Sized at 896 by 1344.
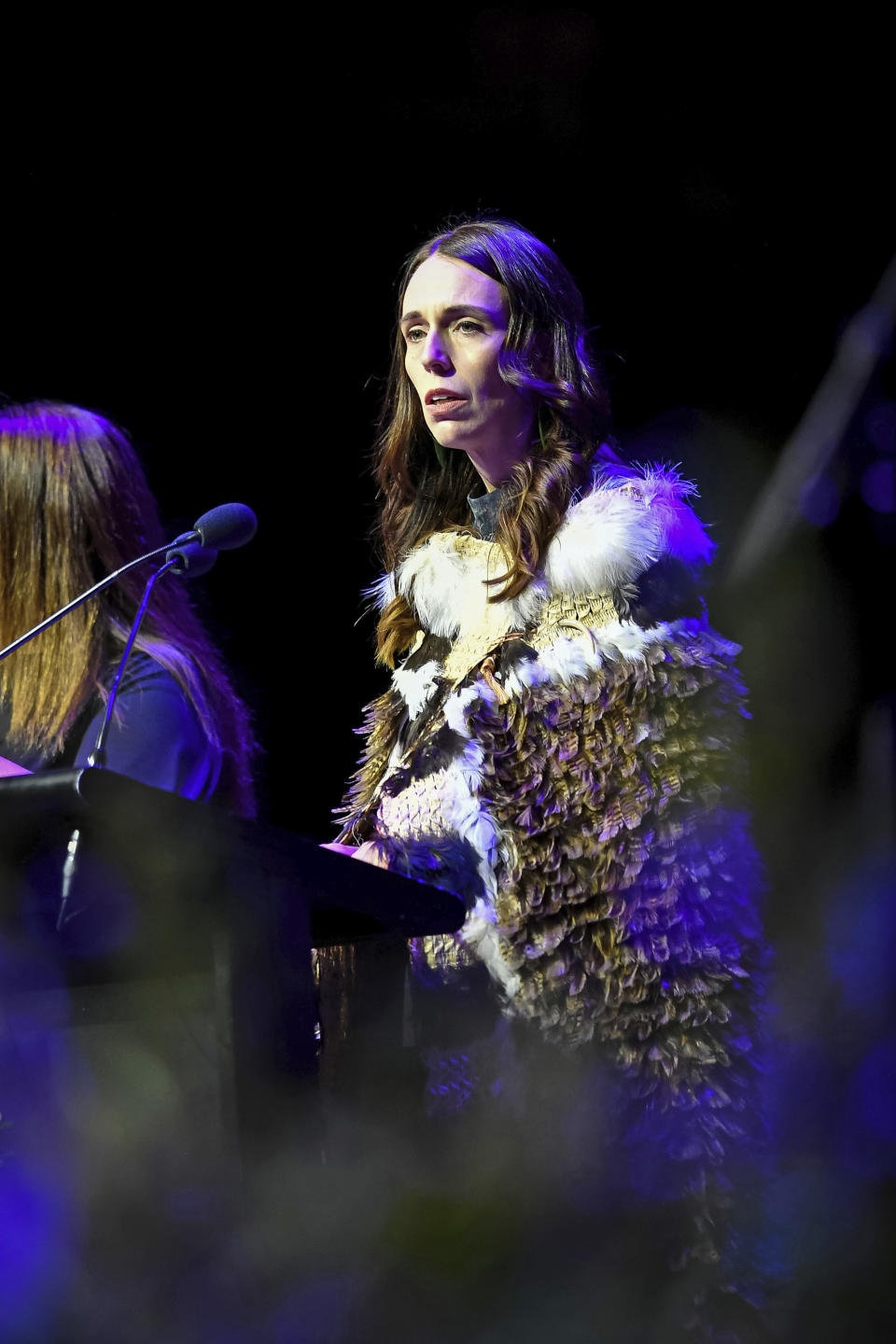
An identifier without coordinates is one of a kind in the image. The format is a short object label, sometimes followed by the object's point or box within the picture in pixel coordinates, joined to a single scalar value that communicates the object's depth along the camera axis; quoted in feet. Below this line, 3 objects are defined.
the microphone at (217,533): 13.69
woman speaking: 13.91
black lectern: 12.80
